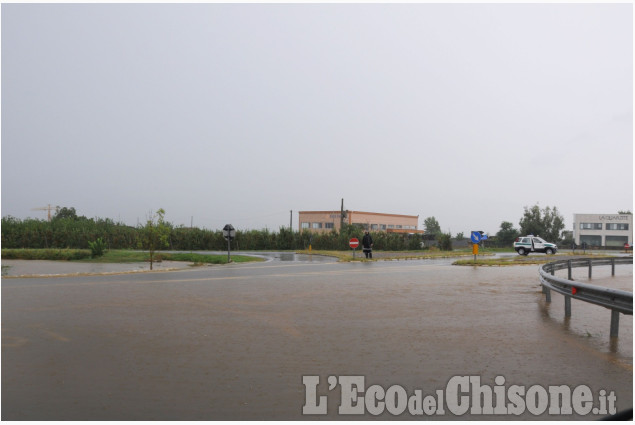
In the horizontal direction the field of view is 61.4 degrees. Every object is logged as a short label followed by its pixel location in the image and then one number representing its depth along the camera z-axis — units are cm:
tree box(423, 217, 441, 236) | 14329
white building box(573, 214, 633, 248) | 11569
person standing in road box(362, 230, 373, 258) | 3078
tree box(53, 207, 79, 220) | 9725
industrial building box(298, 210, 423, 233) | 9430
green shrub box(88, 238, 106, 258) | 3041
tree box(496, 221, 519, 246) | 9549
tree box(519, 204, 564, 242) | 8994
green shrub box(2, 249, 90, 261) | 3056
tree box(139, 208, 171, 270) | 2433
